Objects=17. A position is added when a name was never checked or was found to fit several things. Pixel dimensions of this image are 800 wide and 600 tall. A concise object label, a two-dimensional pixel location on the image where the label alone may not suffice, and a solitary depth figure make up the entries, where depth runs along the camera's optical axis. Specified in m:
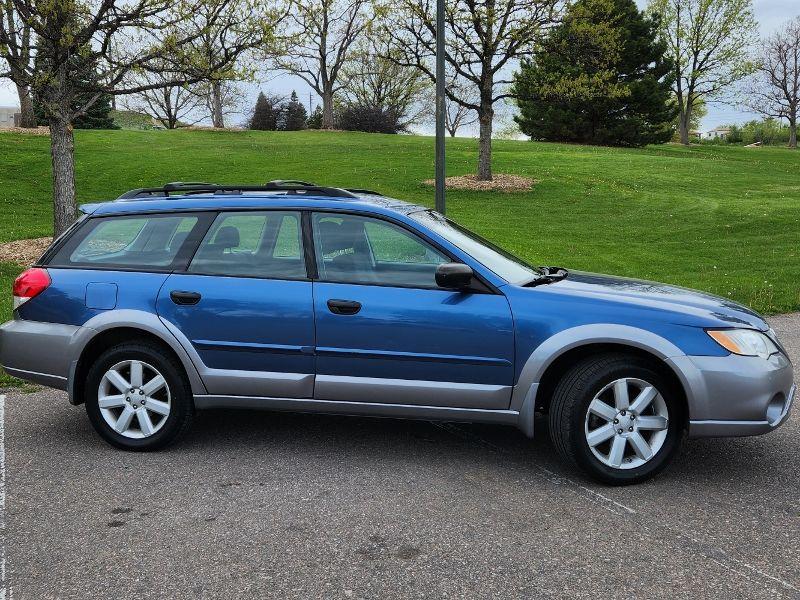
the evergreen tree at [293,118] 49.19
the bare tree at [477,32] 21.02
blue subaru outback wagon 4.19
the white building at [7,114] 62.03
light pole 9.72
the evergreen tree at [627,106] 39.16
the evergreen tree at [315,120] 56.55
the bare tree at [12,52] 11.30
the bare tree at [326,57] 43.38
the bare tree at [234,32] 12.58
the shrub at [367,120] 45.66
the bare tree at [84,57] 11.39
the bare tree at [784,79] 55.22
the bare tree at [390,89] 62.66
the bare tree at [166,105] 62.47
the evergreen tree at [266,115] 48.69
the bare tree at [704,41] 49.28
